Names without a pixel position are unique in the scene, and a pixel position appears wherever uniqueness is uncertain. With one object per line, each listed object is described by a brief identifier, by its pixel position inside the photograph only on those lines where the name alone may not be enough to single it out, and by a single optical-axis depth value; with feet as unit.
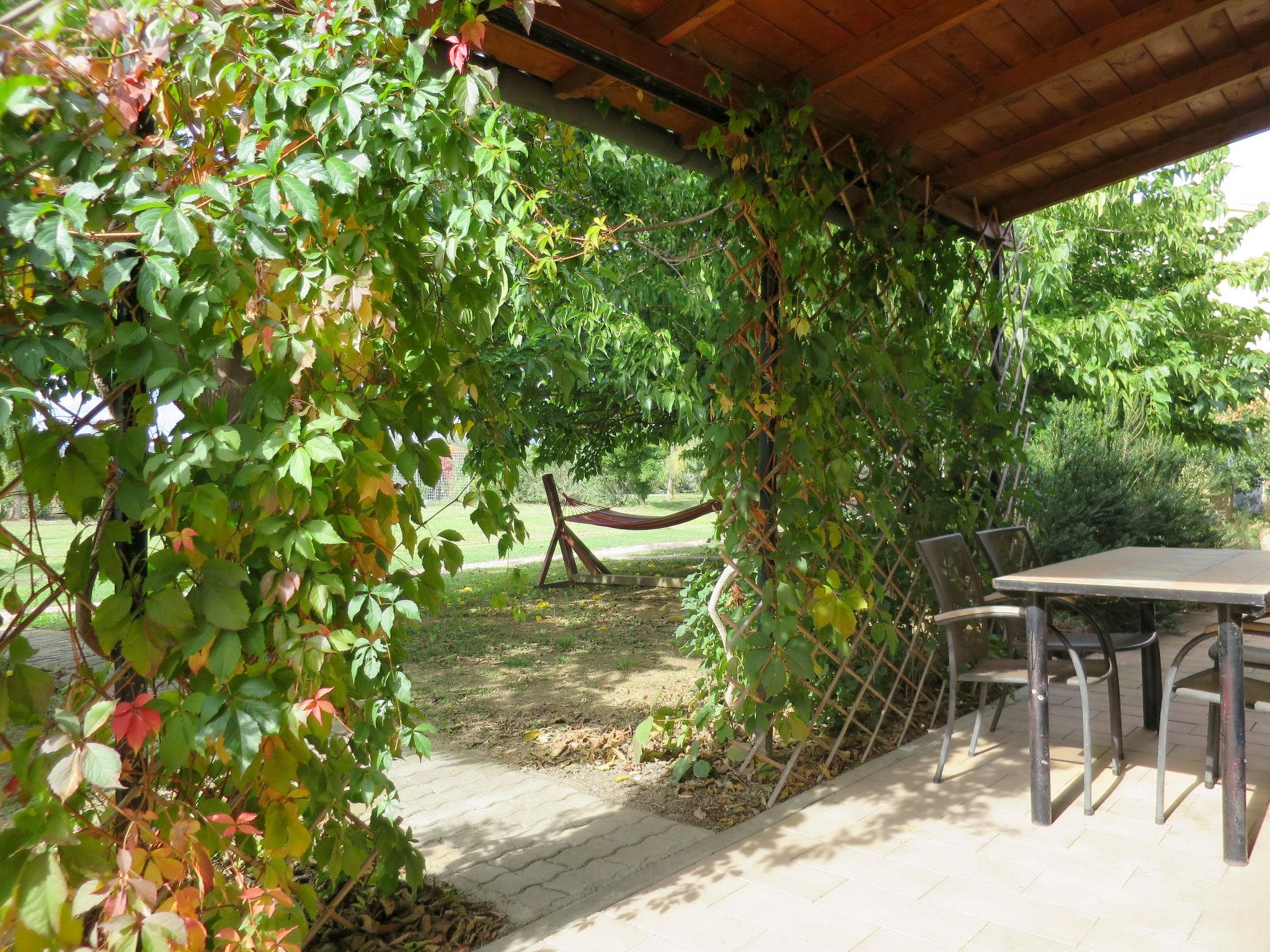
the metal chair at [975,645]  9.16
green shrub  17.95
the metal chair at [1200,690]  8.23
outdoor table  7.58
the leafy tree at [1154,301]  19.84
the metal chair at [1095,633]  10.23
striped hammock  25.80
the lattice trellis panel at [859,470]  9.59
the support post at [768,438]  9.81
